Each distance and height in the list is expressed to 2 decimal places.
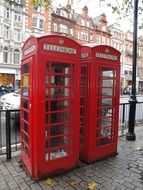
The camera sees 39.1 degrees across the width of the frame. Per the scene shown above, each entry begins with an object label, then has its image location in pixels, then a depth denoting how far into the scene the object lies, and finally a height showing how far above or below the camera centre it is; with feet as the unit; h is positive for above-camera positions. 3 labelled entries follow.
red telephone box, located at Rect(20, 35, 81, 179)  12.05 -1.13
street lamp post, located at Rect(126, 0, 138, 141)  20.65 -2.02
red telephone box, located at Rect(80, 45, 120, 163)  14.43 -1.08
